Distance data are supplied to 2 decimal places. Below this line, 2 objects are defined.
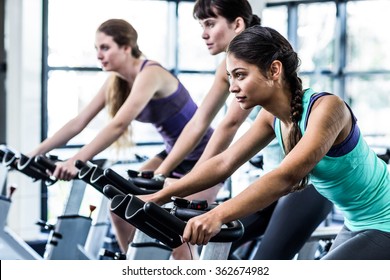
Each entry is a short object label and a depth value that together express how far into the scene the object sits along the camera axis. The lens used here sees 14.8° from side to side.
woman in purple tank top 5.11
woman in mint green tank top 3.75
